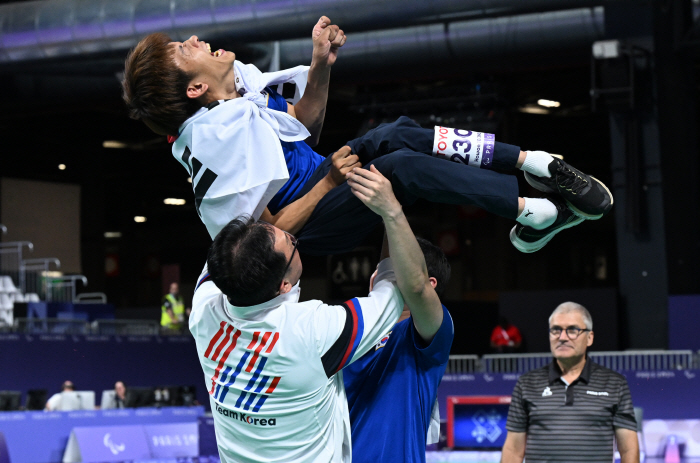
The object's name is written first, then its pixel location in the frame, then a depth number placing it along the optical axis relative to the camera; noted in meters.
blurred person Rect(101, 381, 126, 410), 12.03
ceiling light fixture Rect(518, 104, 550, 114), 25.36
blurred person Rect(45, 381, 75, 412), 11.30
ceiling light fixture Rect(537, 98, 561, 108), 24.72
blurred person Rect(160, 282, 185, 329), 18.36
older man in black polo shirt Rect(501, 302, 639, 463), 4.82
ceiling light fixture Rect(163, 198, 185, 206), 35.16
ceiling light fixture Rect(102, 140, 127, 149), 28.22
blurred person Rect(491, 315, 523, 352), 17.30
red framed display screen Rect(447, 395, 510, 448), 7.79
